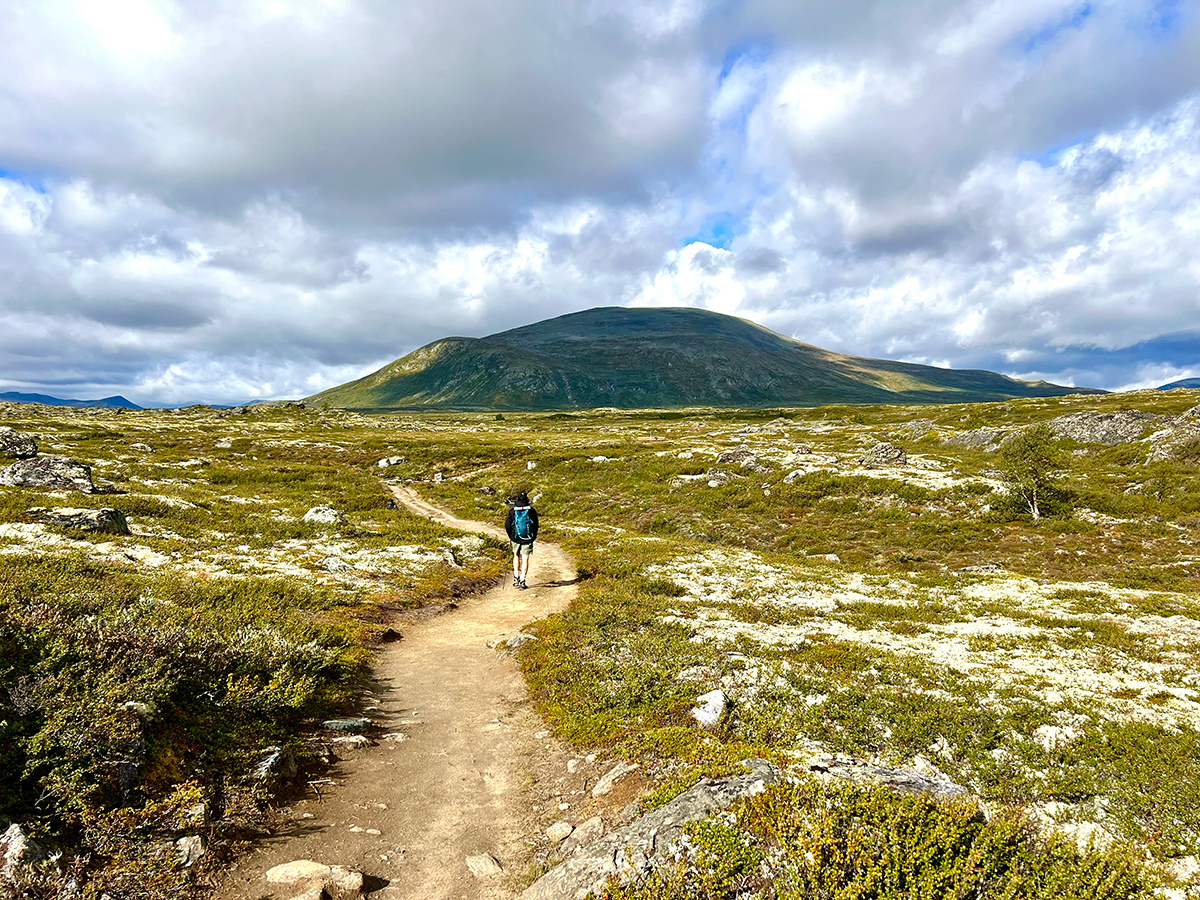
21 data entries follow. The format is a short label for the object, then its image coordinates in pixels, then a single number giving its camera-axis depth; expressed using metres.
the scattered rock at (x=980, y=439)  68.88
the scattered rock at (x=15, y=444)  43.53
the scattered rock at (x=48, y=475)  33.41
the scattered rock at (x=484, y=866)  7.45
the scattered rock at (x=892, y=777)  7.82
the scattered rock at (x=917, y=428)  89.19
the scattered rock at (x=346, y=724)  11.12
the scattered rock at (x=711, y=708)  11.16
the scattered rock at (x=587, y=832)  8.02
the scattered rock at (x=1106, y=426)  58.47
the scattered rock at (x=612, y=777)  9.48
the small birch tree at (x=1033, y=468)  38.88
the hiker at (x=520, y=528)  25.02
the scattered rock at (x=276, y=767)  8.87
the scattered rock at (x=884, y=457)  53.72
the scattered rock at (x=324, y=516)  33.17
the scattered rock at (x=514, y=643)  17.28
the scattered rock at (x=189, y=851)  6.89
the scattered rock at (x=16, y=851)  5.79
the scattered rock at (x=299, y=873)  6.98
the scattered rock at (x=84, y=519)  24.48
